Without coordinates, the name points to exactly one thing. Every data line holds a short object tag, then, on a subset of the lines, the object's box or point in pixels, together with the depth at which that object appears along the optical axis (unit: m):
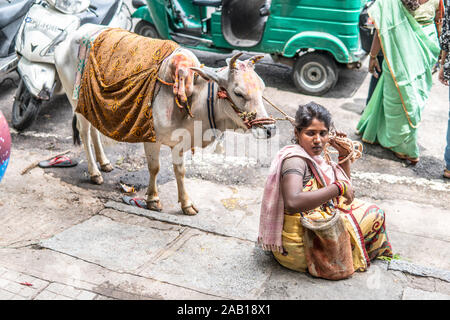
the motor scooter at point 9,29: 7.02
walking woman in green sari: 5.49
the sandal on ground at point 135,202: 4.77
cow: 3.87
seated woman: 2.96
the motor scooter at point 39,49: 6.30
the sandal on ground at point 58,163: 5.46
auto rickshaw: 6.91
